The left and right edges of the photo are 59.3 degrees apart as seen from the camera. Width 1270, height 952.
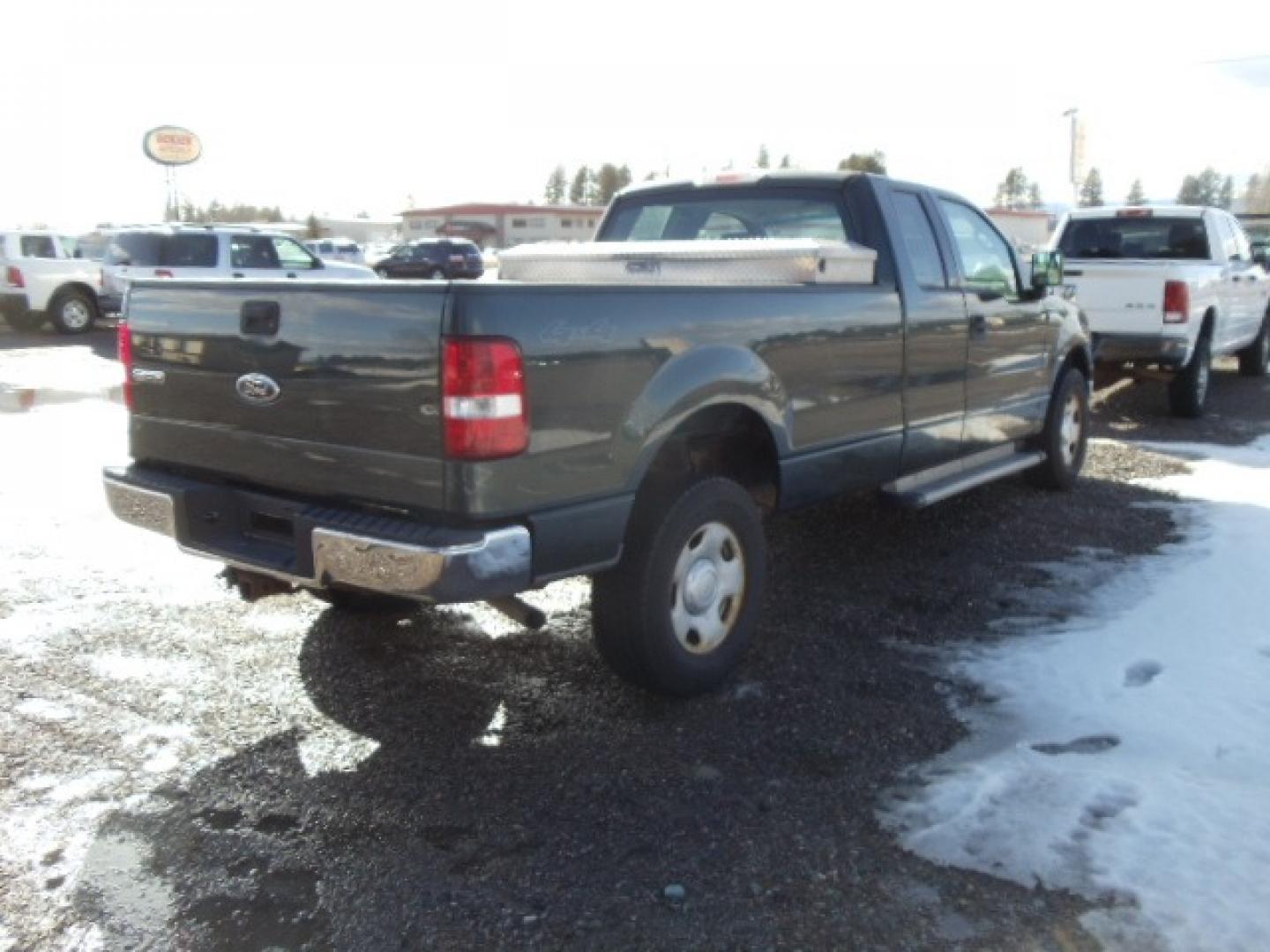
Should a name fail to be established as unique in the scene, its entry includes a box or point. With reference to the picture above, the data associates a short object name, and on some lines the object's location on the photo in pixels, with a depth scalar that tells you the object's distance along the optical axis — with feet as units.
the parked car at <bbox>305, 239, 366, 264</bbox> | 130.31
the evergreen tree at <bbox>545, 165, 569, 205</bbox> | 492.13
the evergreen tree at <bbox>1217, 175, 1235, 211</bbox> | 342.75
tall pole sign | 128.54
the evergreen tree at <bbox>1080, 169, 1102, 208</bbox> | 351.05
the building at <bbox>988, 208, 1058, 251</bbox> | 208.73
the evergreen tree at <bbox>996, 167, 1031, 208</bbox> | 390.30
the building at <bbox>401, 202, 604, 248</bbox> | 328.49
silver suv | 55.36
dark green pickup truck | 10.44
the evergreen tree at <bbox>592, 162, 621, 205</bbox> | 388.78
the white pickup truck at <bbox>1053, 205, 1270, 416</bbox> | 31.45
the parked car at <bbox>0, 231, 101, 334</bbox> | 60.29
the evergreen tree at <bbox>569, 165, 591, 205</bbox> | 453.17
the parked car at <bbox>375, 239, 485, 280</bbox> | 135.54
